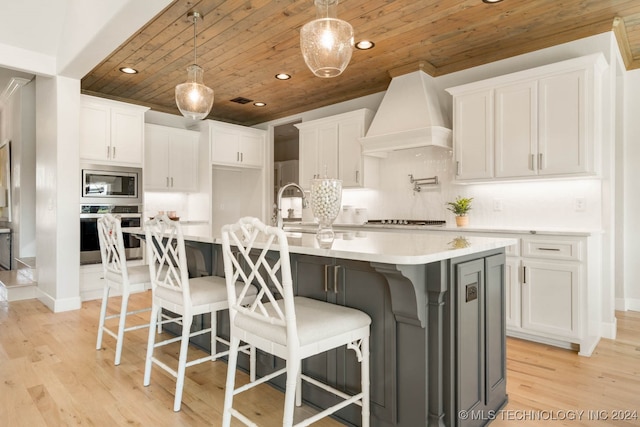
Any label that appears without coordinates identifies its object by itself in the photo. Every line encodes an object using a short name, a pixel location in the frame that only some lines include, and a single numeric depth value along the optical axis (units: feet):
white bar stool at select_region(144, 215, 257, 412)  6.82
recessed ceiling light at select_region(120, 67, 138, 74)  13.87
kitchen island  5.26
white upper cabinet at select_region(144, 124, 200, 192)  17.25
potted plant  12.83
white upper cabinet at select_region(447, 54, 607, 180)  10.11
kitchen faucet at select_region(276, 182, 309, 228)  7.59
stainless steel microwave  14.60
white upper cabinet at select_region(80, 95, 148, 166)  14.75
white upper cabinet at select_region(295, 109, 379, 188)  15.57
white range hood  12.87
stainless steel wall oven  14.46
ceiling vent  17.49
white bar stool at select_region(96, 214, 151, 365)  8.57
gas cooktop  13.65
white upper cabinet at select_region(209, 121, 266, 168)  18.65
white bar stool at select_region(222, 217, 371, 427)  4.75
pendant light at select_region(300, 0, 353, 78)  6.92
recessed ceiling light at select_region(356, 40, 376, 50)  11.64
